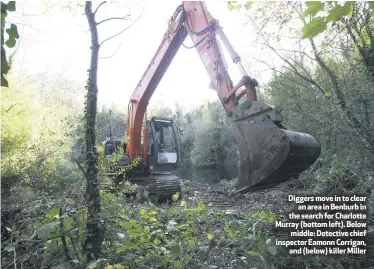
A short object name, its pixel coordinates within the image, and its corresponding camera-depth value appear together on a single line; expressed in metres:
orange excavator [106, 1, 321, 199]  3.39
